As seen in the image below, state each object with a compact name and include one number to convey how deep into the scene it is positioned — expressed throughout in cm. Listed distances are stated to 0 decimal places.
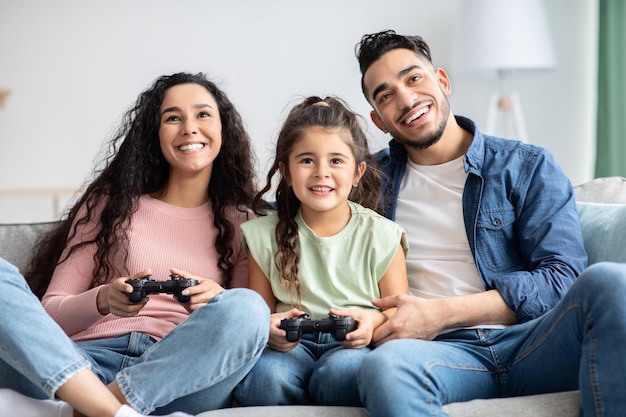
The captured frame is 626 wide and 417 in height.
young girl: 185
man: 149
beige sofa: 155
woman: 162
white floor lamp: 374
